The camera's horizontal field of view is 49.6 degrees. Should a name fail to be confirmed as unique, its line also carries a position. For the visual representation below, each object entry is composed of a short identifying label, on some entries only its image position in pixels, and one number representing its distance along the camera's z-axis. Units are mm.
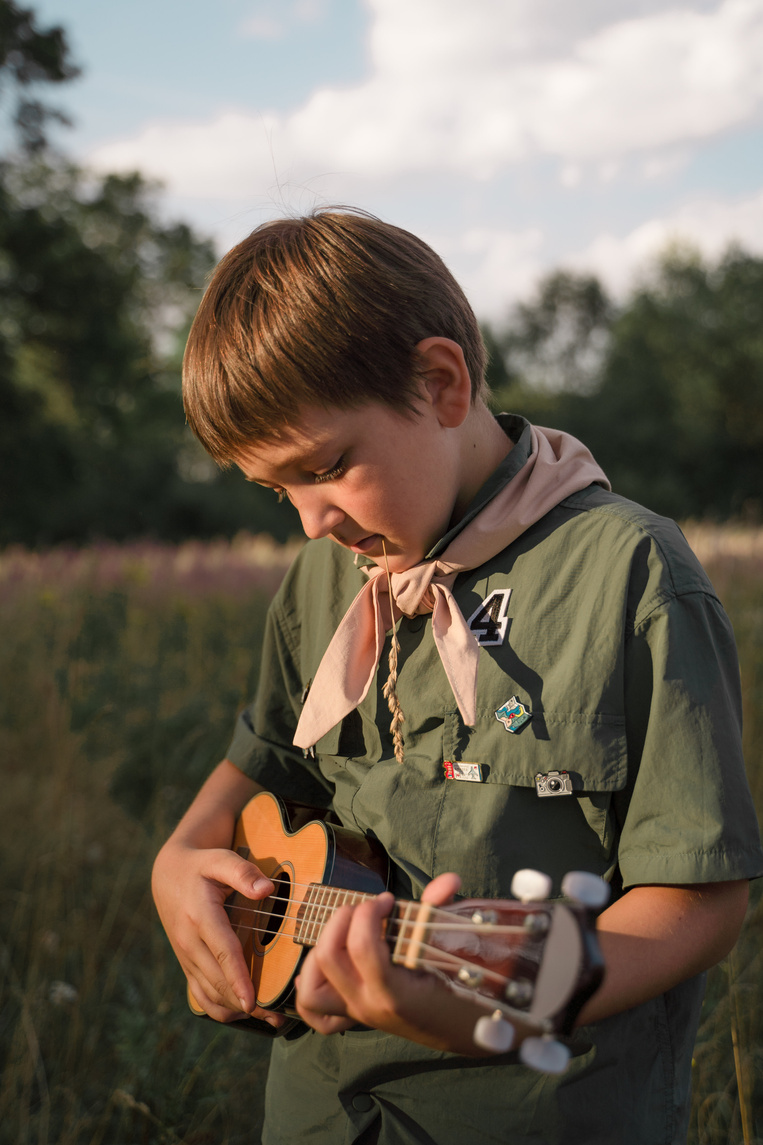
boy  1017
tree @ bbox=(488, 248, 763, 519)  33344
